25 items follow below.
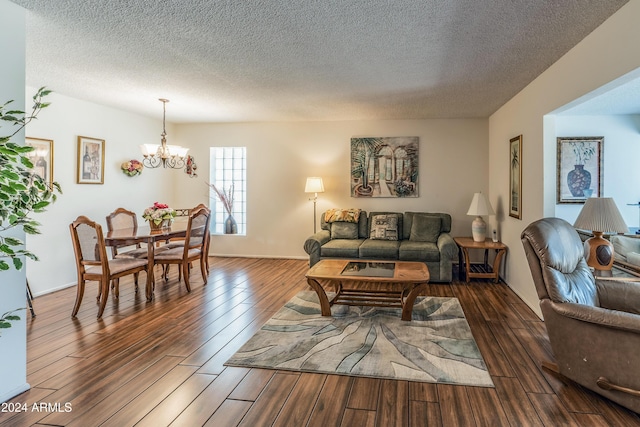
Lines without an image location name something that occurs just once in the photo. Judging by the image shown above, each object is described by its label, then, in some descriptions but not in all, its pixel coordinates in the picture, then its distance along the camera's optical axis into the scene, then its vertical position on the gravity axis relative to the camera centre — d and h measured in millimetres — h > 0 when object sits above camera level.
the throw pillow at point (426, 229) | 5633 -180
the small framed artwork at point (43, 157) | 4316 +679
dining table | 4010 -264
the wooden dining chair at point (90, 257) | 3615 -441
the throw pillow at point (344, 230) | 5937 -222
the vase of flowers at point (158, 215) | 4512 -9
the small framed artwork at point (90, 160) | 4977 +749
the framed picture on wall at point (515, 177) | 4297 +507
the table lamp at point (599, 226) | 2717 -50
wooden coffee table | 3463 -583
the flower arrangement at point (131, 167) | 5691 +737
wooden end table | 4969 -581
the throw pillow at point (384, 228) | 5754 -174
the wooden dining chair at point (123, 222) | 4711 -117
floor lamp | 6117 +520
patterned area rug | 2544 -1038
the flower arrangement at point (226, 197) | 6867 +343
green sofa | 5043 -349
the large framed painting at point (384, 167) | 6227 +864
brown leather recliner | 2045 -586
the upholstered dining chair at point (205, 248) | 5068 -450
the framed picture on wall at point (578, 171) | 4684 +618
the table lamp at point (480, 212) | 5242 +85
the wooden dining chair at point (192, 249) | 4539 -452
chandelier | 4602 +836
